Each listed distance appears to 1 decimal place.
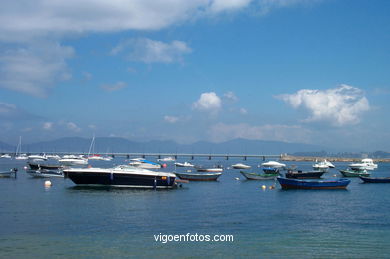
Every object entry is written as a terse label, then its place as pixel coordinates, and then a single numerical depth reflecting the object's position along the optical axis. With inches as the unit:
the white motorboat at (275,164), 3976.4
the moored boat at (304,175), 2704.2
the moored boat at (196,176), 2541.8
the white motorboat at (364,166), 4259.4
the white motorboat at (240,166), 4832.7
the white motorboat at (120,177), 1855.3
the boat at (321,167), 3982.3
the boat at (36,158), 6915.9
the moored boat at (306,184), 1971.0
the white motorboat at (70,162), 4200.5
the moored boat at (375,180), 2437.5
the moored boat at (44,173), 2598.9
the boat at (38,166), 2960.1
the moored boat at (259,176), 2743.6
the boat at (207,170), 3575.3
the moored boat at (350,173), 3156.0
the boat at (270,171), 3043.8
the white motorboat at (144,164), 3371.3
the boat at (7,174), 2593.3
